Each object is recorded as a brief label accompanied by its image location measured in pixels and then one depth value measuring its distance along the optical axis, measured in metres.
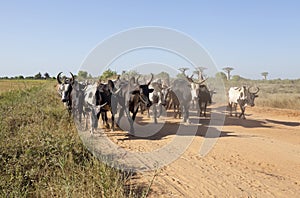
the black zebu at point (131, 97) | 10.85
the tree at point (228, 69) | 56.08
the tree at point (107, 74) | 27.41
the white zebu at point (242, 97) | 16.28
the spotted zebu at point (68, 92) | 10.80
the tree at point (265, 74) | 65.38
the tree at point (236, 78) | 59.92
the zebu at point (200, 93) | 14.39
